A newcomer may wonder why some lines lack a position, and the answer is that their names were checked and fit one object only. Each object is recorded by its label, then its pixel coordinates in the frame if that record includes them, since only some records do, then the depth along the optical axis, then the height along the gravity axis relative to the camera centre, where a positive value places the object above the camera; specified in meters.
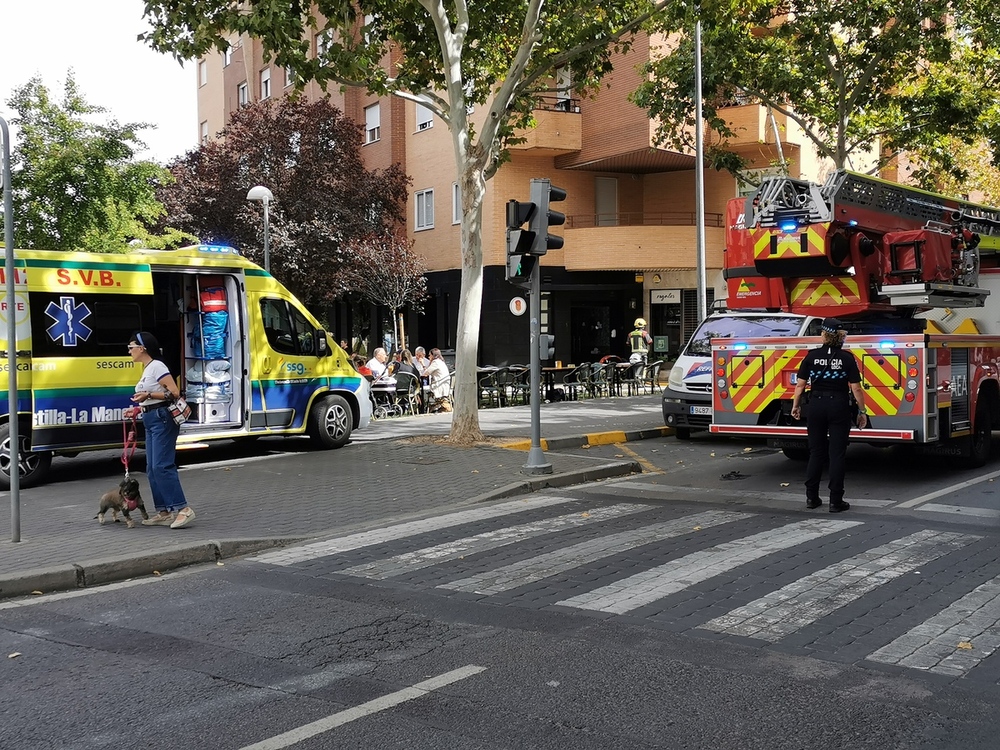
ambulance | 11.39 +0.13
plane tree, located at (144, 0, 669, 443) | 13.07 +4.42
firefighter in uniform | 24.34 +0.21
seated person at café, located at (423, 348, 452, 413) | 20.83 -0.55
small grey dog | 8.52 -1.16
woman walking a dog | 8.34 -0.58
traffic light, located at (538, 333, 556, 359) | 11.59 +0.10
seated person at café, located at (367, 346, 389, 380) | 20.25 -0.11
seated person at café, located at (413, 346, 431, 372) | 21.43 -0.05
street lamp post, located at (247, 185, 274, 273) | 21.48 +3.59
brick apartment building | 30.80 +4.64
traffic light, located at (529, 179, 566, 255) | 11.60 +1.60
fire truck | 10.63 +0.51
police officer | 9.40 -0.48
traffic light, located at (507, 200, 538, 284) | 11.48 +1.31
